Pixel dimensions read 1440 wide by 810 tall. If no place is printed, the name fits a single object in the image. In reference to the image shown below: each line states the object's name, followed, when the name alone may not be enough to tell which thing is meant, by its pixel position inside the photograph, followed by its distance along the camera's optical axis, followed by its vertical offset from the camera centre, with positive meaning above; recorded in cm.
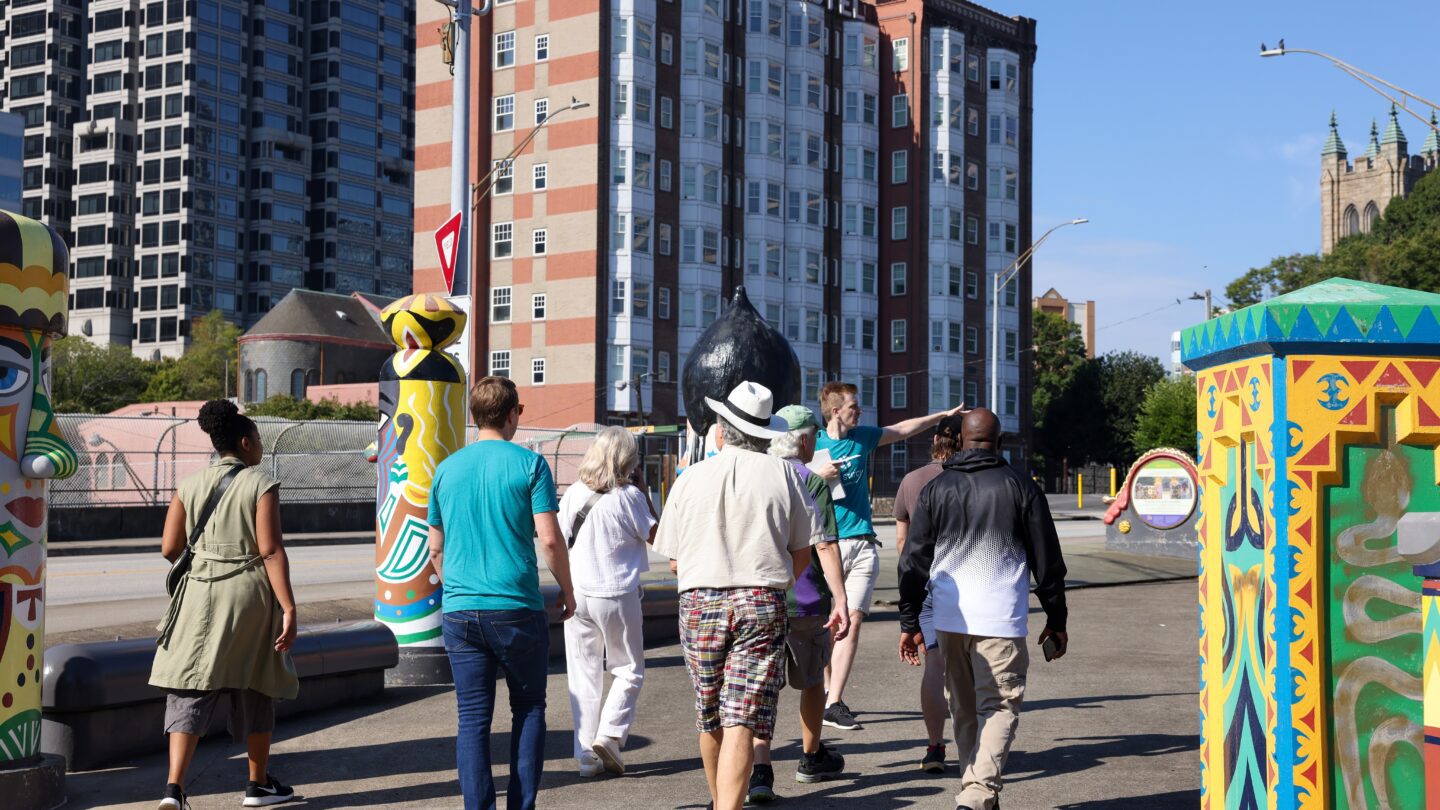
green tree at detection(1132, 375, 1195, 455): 6138 +34
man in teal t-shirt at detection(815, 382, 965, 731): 894 -59
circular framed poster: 2509 -115
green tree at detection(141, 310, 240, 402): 9644 +315
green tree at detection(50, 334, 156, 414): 9069 +287
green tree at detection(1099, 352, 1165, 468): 8962 +133
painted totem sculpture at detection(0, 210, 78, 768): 666 -19
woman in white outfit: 788 -92
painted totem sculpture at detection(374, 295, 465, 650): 1090 -24
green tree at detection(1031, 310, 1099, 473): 9062 +79
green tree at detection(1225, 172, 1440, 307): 7375 +810
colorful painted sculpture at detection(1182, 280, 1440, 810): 406 -32
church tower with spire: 14175 +2407
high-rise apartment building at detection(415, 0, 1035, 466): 6172 +1069
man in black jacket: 654 -71
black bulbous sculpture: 1140 +48
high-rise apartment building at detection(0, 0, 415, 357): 12319 +2331
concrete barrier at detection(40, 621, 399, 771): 761 -149
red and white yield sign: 1396 +169
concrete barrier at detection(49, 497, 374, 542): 2955 -208
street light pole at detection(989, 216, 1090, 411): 4503 +293
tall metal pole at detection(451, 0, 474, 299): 1419 +282
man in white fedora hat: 611 -65
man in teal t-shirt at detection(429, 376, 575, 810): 620 -71
